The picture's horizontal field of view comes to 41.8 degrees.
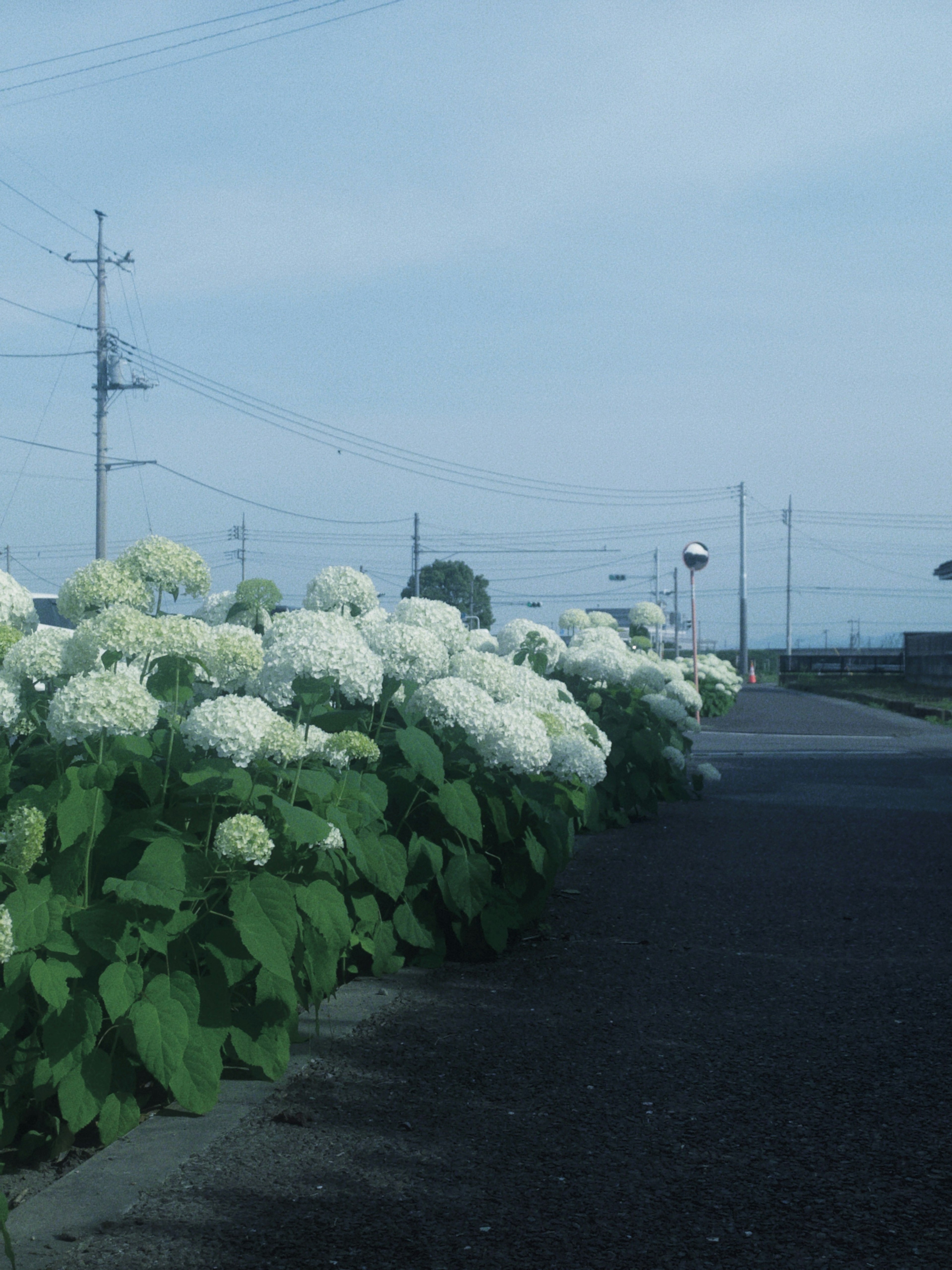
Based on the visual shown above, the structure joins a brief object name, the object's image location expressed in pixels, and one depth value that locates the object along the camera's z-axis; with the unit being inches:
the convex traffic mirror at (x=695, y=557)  784.3
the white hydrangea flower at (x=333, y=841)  149.5
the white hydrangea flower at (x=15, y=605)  175.6
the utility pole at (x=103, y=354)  1464.1
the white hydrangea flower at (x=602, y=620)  462.9
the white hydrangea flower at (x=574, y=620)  466.6
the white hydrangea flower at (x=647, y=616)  565.3
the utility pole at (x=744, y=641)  2674.7
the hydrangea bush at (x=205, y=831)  127.4
